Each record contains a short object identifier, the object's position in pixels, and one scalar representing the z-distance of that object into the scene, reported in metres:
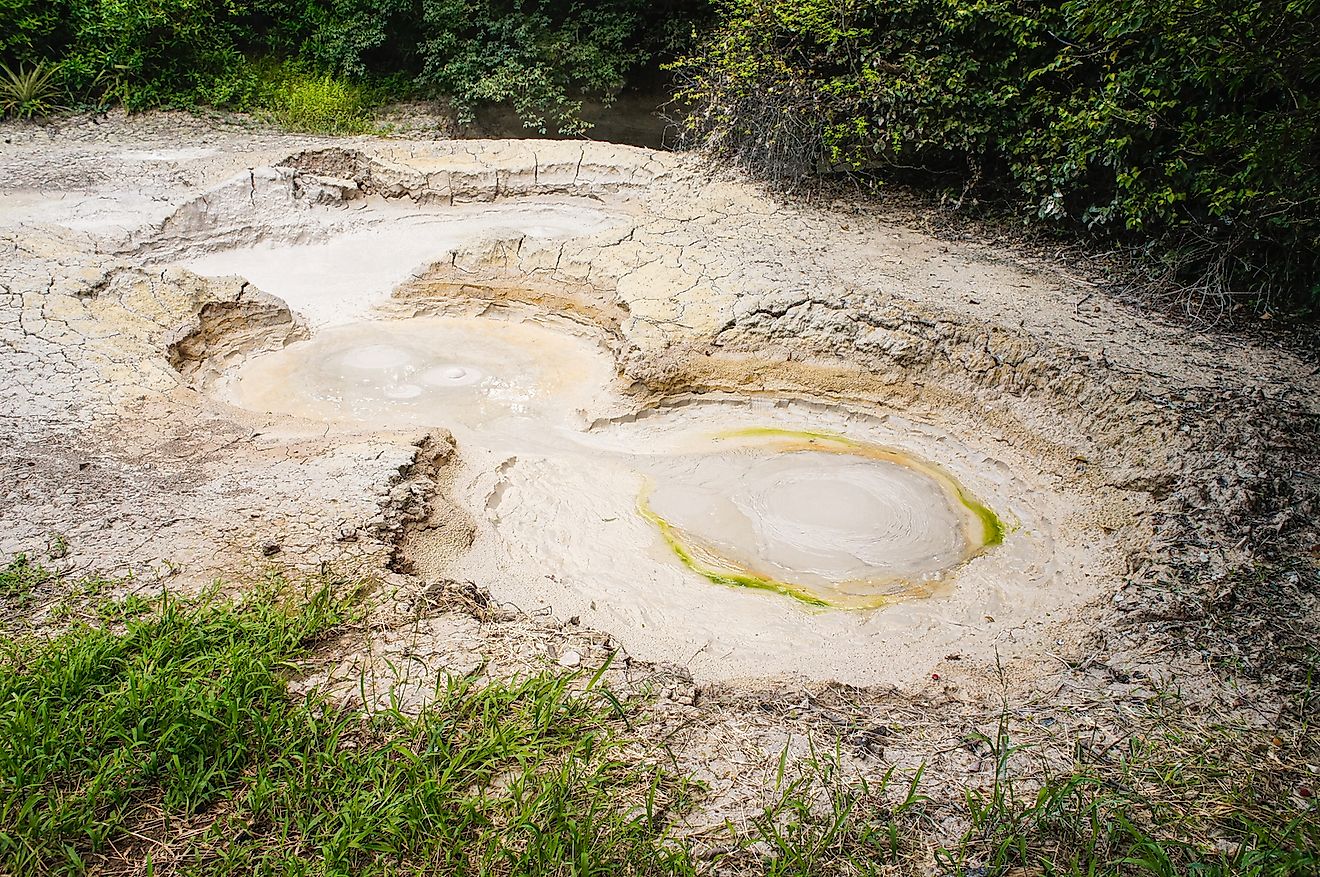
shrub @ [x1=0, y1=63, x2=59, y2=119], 7.75
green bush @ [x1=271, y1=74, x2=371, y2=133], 8.51
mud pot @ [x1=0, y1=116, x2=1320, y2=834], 3.28
